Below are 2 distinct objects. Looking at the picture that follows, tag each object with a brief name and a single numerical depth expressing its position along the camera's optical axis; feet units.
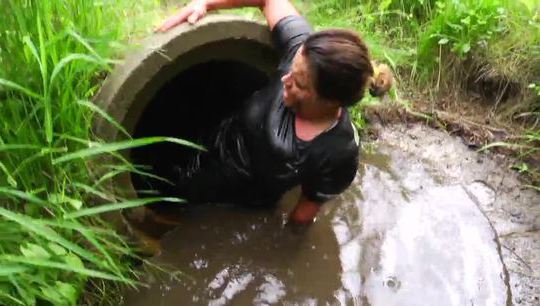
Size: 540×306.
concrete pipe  8.66
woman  8.18
